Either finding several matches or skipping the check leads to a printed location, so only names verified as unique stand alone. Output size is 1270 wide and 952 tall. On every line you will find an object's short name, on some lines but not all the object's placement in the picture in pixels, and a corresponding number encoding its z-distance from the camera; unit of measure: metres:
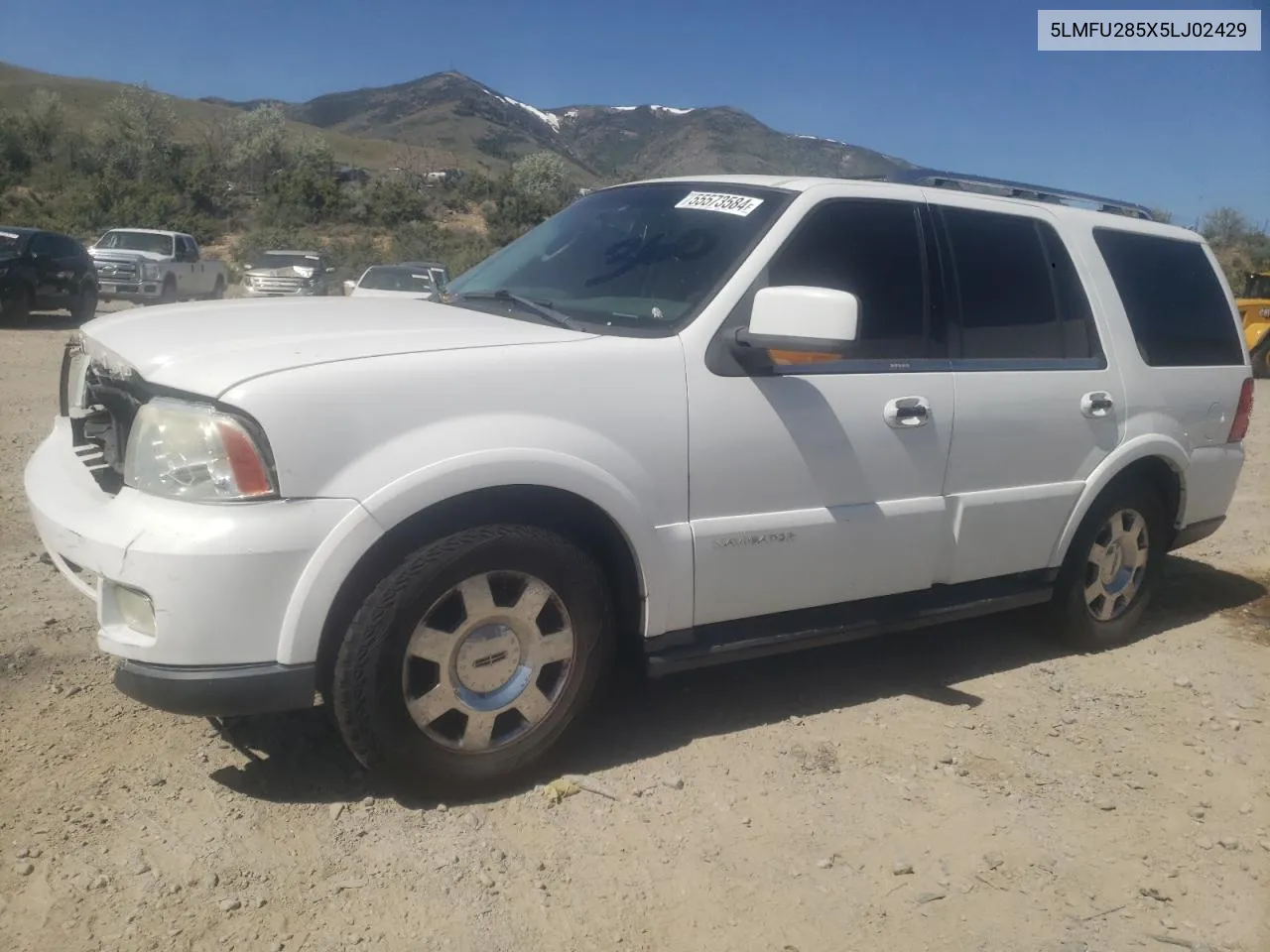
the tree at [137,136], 48.28
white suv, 2.87
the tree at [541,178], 48.75
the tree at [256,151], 52.06
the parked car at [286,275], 24.30
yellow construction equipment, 19.89
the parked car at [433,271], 20.12
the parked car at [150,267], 21.95
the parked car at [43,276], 17.19
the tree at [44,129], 47.41
